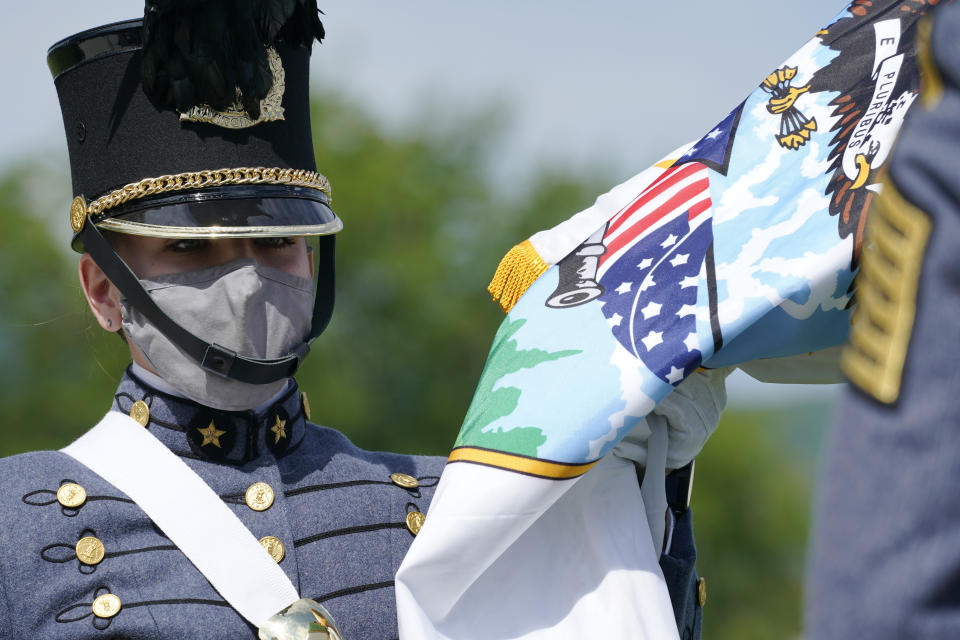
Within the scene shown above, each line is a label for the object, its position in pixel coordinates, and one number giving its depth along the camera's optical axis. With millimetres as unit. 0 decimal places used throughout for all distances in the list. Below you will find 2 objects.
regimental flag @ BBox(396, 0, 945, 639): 7364
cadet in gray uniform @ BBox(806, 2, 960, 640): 5418
